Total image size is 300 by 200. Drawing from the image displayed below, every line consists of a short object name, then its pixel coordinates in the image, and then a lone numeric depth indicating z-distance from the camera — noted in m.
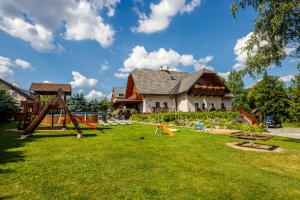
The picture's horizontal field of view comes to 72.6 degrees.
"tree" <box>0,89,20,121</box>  20.59
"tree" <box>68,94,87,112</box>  43.49
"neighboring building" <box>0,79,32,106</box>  44.09
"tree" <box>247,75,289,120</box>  33.12
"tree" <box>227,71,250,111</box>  52.62
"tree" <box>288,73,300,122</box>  25.81
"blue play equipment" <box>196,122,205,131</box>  17.08
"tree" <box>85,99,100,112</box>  43.88
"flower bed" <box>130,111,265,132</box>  18.35
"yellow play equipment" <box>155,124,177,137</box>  13.33
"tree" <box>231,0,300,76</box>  11.67
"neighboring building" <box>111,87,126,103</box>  47.16
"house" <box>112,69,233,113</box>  33.31
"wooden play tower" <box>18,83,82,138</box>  11.87
